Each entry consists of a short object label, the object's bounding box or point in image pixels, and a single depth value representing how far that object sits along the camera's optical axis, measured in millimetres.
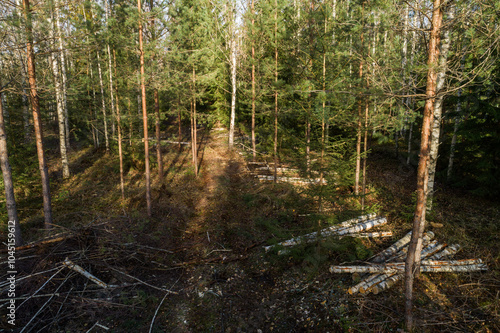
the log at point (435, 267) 6845
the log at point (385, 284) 6407
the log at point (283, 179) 14531
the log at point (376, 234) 8945
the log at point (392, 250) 7535
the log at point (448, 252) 7493
